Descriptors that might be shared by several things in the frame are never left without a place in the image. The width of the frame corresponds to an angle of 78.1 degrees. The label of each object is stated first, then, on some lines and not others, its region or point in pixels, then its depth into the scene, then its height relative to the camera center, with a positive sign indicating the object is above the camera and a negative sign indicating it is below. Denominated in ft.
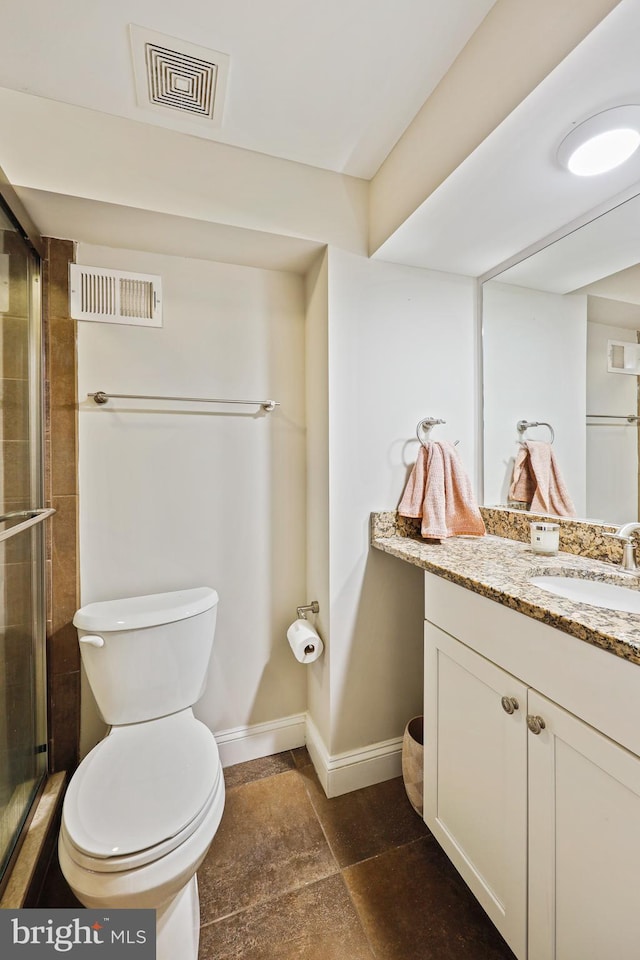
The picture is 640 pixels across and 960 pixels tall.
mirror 3.88 +1.32
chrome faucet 3.55 -0.63
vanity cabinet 2.16 -2.03
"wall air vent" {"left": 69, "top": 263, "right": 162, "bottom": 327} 4.58 +2.16
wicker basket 4.37 -3.28
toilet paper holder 5.20 -1.79
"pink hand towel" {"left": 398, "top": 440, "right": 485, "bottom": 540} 4.86 -0.16
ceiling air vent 3.29 +3.60
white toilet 2.76 -2.59
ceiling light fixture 2.94 +2.64
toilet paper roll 4.88 -2.09
